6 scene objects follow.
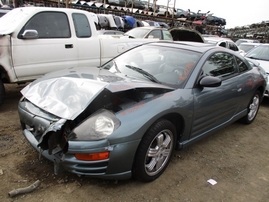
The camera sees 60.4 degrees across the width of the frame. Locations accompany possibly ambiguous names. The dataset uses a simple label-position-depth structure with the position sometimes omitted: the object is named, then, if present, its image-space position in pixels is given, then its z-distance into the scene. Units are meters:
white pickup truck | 4.27
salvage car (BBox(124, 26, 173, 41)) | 8.97
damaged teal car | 2.16
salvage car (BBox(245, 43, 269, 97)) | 6.82
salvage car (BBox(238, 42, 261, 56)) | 11.83
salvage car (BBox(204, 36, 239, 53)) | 10.79
